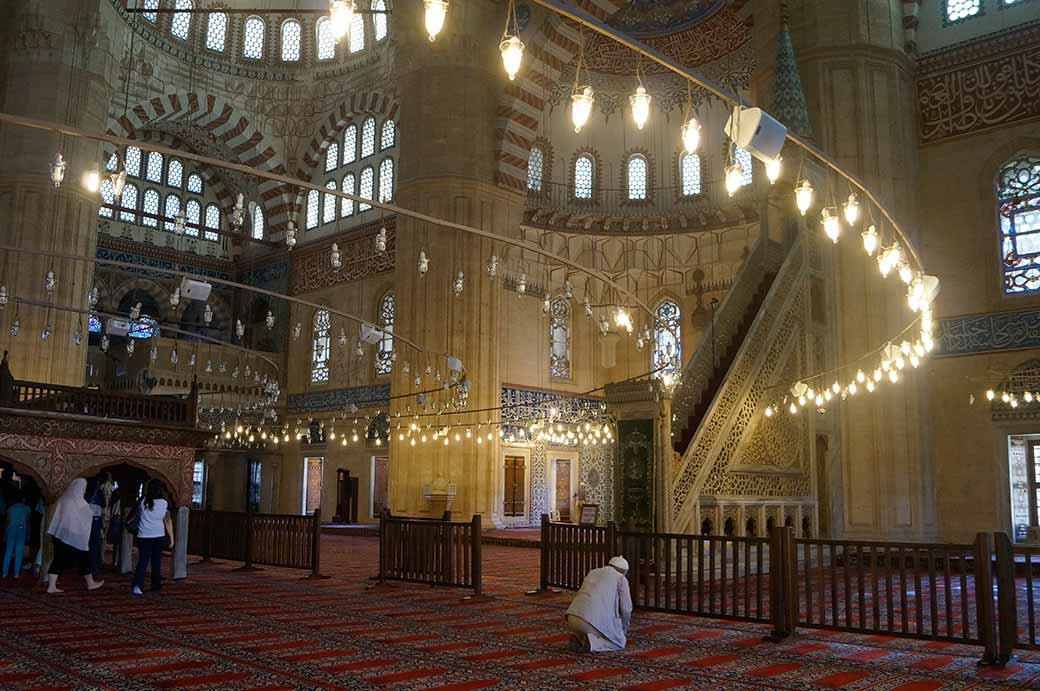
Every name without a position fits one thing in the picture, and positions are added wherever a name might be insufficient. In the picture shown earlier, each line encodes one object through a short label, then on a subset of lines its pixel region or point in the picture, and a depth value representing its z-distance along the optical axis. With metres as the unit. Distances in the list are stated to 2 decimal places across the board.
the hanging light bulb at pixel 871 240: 6.74
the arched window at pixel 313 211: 21.25
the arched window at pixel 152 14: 19.12
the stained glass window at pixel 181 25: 19.70
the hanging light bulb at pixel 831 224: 6.56
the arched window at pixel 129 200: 20.19
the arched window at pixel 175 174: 21.00
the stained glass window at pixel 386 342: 18.89
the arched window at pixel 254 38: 20.47
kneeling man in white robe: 4.79
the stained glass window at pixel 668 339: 18.84
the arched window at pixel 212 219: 21.73
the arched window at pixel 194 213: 21.38
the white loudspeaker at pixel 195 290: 8.15
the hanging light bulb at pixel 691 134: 5.29
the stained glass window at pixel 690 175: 19.22
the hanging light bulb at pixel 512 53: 4.52
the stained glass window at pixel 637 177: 19.61
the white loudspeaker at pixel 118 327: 10.68
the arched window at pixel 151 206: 20.47
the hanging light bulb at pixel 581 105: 5.07
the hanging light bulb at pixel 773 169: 5.15
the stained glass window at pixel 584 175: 19.66
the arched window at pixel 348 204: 20.34
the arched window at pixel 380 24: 19.50
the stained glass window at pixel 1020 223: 10.52
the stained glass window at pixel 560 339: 18.94
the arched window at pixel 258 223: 21.91
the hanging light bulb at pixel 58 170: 6.92
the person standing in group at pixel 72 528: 7.05
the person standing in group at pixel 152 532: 7.13
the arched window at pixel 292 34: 20.80
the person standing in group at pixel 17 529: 8.02
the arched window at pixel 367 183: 19.88
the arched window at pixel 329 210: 20.80
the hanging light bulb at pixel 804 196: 6.37
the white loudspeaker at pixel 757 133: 4.78
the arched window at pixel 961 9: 11.30
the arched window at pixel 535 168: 19.30
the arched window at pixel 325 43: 20.56
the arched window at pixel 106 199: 18.73
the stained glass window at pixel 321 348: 20.30
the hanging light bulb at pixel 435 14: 4.05
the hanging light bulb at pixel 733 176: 5.72
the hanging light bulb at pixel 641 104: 5.11
